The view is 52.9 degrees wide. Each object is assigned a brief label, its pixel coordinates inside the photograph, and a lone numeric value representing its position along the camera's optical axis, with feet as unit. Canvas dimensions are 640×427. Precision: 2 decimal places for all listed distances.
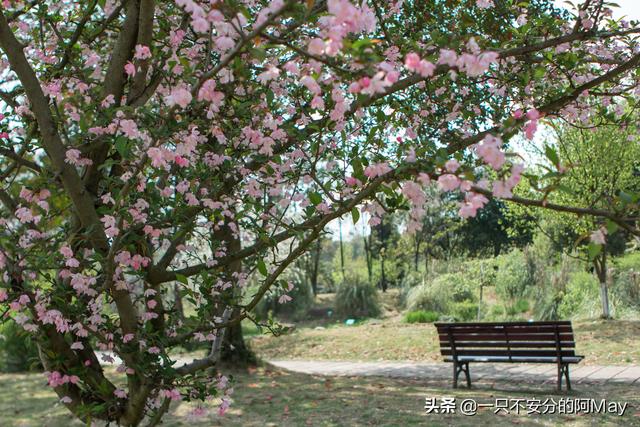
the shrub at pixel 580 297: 40.42
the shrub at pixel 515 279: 47.21
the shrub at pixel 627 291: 40.34
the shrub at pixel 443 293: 49.39
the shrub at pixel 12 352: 30.17
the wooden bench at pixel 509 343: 20.83
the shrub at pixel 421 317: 44.91
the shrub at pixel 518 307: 44.93
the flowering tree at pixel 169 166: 8.52
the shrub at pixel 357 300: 53.83
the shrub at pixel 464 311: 46.87
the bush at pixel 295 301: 55.67
